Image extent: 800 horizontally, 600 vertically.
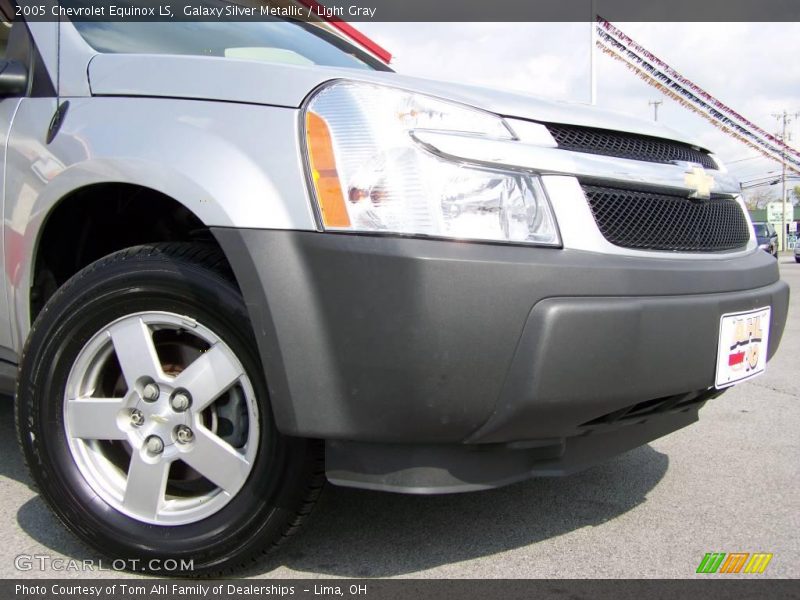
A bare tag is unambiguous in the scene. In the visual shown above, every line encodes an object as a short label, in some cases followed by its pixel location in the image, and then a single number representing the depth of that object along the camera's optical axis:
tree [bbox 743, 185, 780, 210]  77.25
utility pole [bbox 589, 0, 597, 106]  14.78
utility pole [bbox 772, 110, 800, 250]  44.56
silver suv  1.65
